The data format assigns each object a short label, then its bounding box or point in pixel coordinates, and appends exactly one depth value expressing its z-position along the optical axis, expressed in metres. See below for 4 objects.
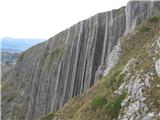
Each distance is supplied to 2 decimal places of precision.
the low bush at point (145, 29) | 46.26
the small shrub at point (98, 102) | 32.25
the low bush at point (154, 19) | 46.76
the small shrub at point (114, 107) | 29.44
